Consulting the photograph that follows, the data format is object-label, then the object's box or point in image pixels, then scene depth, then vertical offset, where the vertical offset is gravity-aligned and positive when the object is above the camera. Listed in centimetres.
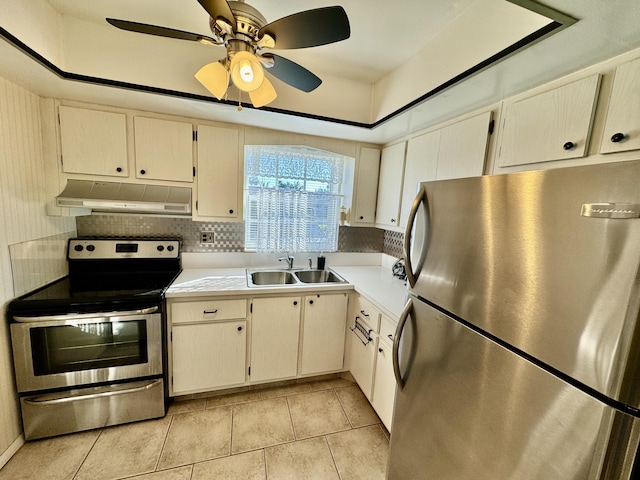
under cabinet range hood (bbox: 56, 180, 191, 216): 176 -1
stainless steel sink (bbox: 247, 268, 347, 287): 240 -67
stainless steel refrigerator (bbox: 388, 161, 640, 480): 56 -30
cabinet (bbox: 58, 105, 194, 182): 182 +37
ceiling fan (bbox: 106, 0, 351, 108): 93 +67
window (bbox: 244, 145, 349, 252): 241 +8
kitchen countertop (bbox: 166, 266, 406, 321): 182 -63
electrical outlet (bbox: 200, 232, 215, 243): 239 -34
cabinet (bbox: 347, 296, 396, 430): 170 -107
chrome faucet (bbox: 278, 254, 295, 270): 251 -53
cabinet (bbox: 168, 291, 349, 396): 190 -106
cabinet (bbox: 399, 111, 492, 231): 146 +39
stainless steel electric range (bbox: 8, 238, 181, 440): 156 -103
